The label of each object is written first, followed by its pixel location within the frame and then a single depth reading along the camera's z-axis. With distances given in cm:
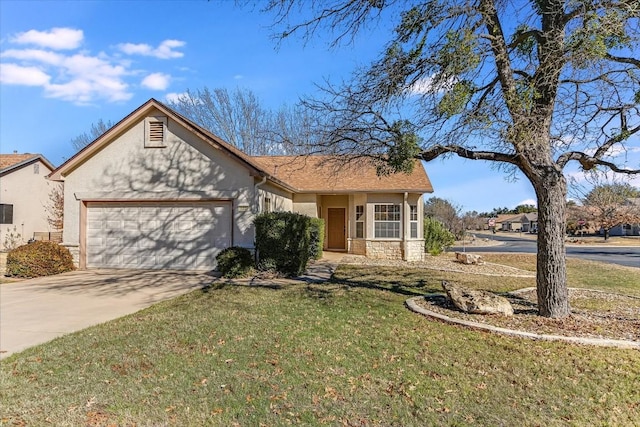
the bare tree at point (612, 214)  3791
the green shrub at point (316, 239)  1659
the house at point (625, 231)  5712
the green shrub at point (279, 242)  1211
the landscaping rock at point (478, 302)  691
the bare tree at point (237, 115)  3069
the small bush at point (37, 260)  1198
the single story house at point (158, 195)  1316
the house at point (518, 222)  8175
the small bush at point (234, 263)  1182
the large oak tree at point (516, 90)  614
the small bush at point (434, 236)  2054
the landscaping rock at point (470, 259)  1677
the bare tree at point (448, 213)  3231
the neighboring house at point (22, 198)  2078
